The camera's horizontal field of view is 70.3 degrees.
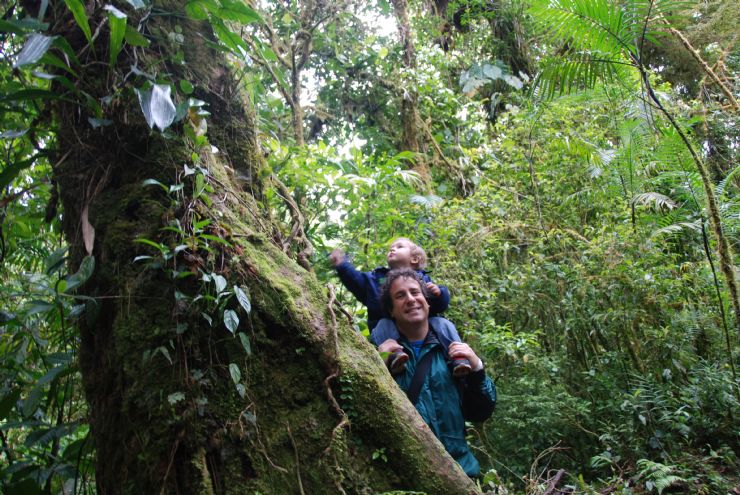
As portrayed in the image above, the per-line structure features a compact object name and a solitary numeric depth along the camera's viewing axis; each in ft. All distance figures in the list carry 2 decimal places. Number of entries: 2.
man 8.56
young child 9.77
